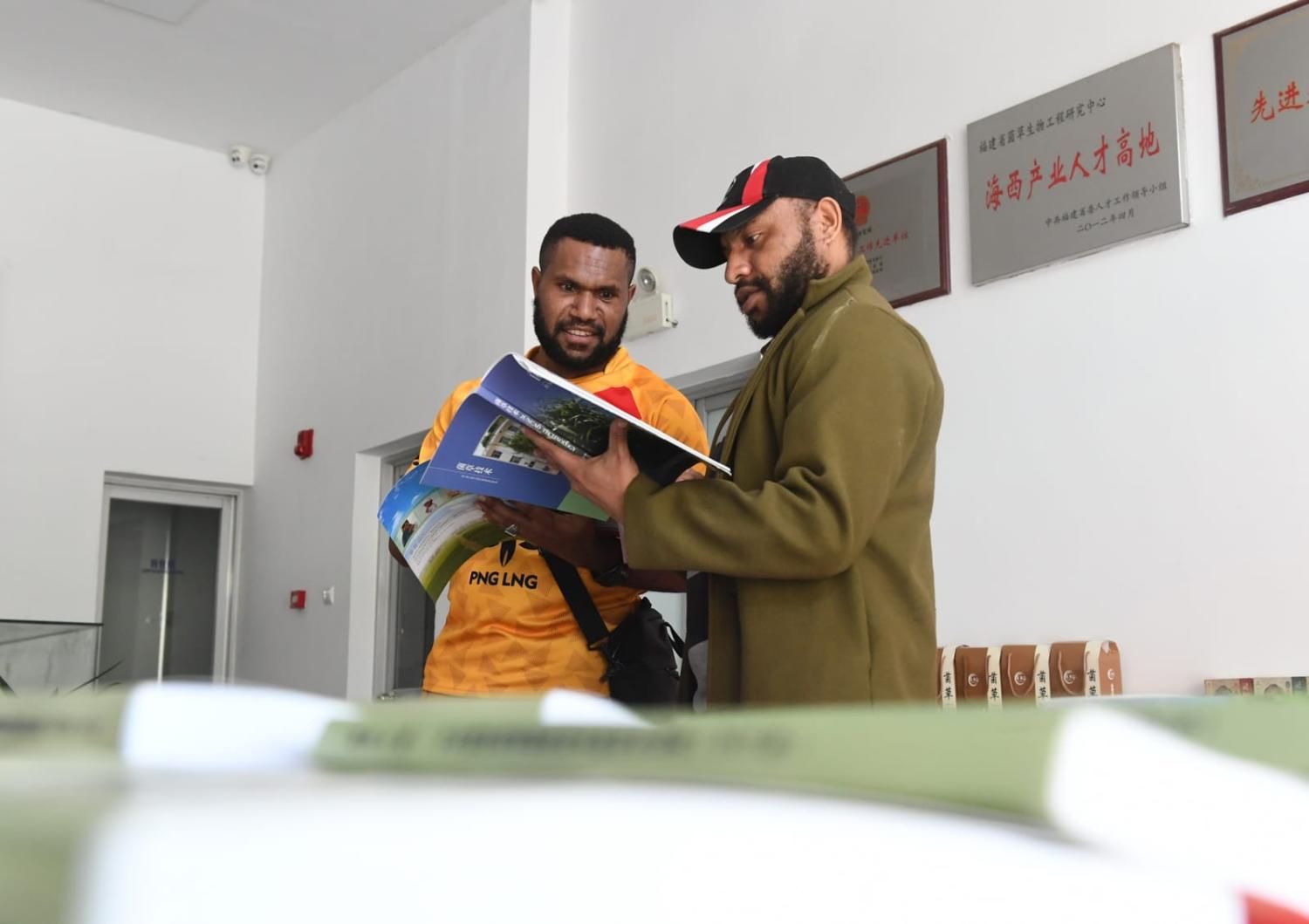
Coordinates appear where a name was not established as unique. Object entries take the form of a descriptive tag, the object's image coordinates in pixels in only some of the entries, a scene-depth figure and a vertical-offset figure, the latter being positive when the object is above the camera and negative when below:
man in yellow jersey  1.76 +0.08
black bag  1.80 -0.06
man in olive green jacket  1.32 +0.09
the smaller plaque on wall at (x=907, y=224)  3.38 +1.02
